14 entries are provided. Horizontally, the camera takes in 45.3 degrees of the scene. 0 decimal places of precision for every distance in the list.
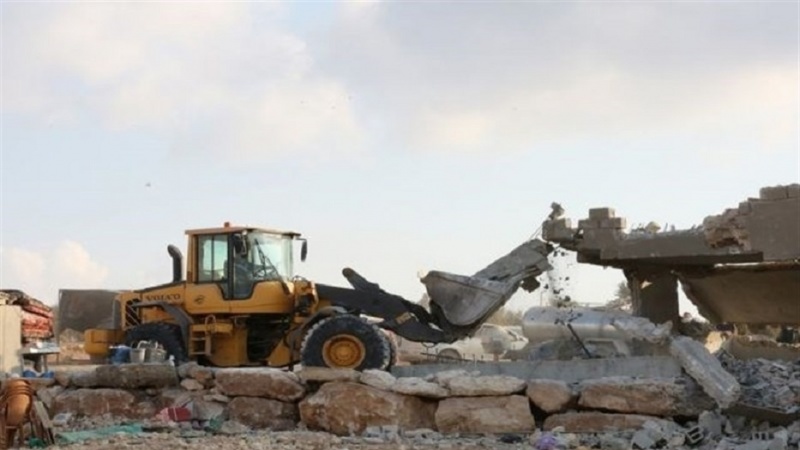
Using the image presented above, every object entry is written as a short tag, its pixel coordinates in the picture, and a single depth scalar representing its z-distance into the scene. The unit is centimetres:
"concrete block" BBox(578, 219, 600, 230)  1445
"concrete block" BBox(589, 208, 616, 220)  1442
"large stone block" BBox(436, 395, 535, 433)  870
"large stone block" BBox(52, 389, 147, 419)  1021
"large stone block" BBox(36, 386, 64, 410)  1052
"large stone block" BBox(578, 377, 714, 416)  831
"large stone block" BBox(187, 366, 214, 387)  1013
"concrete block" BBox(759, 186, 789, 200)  1138
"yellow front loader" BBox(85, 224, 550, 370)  1262
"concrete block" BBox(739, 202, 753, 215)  1185
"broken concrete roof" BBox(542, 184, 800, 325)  1160
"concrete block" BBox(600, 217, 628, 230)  1440
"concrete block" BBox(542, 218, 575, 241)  1411
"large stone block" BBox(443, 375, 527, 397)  884
